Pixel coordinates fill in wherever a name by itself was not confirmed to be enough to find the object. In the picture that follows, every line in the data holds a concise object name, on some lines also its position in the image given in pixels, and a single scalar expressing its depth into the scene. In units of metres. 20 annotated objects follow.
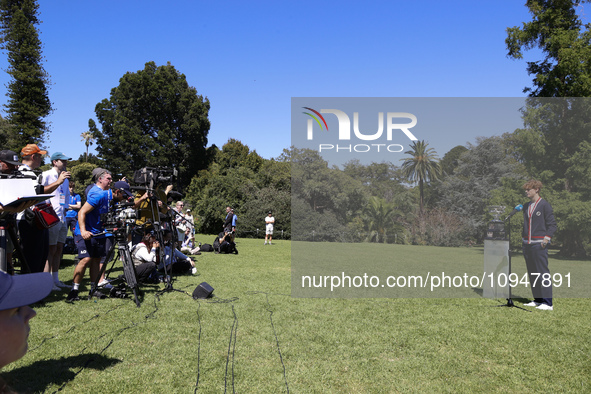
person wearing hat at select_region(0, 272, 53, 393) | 1.00
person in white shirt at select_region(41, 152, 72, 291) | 6.52
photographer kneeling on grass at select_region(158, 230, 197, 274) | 9.29
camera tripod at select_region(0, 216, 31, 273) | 3.67
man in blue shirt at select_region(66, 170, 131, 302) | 6.18
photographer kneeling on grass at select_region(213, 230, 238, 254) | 14.96
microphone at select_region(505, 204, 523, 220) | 7.07
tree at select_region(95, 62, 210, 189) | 43.84
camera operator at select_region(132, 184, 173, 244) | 7.35
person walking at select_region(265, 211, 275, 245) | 21.20
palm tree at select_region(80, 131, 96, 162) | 72.75
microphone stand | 7.20
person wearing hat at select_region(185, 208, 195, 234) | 14.29
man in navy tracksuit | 7.06
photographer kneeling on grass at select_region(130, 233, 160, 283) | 7.83
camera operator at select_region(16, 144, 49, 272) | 5.64
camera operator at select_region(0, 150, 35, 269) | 3.10
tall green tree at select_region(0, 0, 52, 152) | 33.72
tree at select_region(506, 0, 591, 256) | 8.65
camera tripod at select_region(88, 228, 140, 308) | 6.39
